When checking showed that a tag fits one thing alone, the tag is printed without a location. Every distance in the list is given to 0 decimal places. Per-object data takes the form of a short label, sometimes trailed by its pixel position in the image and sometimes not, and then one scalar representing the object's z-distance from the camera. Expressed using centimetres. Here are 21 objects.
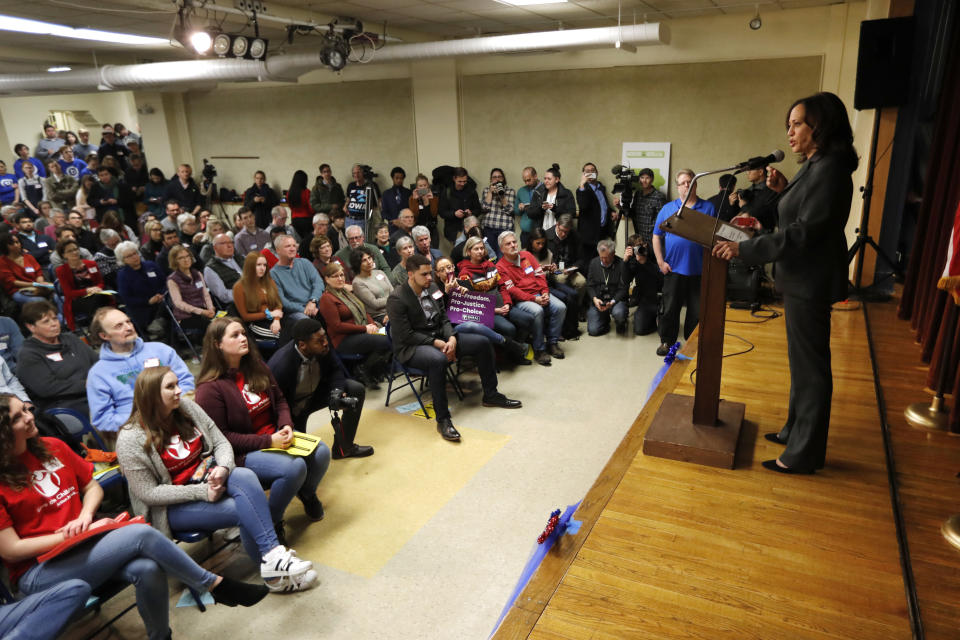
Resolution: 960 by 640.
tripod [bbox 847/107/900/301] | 521
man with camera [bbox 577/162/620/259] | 748
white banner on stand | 784
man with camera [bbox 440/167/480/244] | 841
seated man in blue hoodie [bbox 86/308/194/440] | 314
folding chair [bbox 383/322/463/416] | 440
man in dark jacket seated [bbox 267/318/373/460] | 333
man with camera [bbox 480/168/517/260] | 843
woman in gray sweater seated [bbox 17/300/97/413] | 344
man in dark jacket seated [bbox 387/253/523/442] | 418
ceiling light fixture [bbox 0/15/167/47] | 714
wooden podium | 238
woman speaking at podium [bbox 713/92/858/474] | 221
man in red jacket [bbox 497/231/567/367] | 555
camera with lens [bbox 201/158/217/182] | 1055
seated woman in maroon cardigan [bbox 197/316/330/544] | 285
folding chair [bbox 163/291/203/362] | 549
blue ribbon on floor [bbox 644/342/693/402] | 405
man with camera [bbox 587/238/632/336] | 630
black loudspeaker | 517
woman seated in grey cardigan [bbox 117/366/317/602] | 248
